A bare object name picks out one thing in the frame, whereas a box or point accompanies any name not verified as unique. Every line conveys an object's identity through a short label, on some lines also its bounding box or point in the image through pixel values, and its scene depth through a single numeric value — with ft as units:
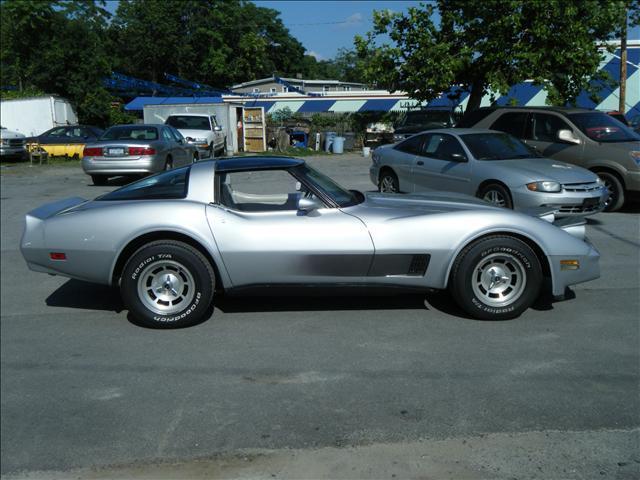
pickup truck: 71.51
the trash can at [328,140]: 96.84
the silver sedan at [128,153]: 48.80
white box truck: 101.24
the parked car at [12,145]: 76.69
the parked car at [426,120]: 83.71
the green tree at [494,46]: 59.47
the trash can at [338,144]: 95.50
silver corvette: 17.02
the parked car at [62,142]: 80.38
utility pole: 77.67
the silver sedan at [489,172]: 29.17
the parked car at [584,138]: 35.21
